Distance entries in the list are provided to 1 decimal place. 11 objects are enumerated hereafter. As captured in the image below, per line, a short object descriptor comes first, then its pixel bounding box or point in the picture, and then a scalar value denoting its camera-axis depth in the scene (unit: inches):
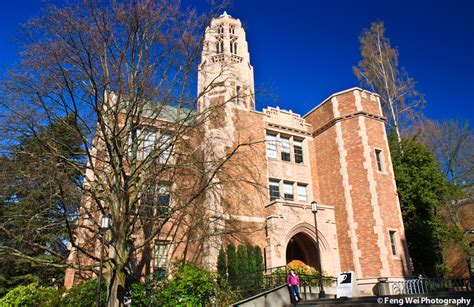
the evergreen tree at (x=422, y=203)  772.6
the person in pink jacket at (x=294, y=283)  481.8
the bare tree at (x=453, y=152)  1030.4
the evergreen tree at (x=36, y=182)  411.2
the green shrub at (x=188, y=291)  426.9
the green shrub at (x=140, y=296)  446.0
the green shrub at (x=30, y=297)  469.1
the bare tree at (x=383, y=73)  1073.5
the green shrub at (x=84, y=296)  464.8
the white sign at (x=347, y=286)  542.7
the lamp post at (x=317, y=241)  517.7
